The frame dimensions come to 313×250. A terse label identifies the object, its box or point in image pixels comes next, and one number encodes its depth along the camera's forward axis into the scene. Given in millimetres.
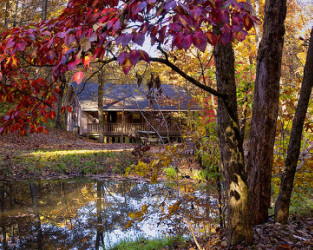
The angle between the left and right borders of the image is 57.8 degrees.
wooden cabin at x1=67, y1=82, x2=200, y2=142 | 24933
